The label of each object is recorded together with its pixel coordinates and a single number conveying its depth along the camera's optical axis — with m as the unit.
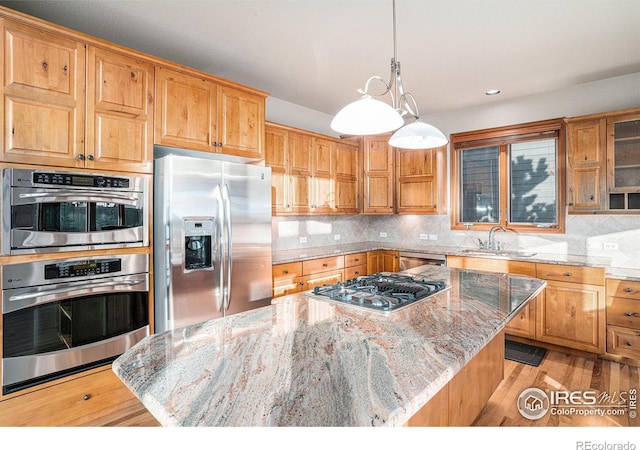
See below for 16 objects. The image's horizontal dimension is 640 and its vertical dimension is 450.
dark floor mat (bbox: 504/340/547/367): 3.18
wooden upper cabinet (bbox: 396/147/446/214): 4.43
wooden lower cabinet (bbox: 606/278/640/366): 2.98
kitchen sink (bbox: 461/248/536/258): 3.75
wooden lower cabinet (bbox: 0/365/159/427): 1.99
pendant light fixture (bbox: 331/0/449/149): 1.58
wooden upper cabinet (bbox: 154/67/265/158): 2.61
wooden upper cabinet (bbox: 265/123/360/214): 3.78
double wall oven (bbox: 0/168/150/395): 1.97
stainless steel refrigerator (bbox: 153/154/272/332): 2.49
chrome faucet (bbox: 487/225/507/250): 4.16
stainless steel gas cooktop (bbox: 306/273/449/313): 1.66
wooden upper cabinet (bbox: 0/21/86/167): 1.97
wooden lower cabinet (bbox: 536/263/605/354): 3.14
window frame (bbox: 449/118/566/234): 3.83
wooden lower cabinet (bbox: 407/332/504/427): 1.46
